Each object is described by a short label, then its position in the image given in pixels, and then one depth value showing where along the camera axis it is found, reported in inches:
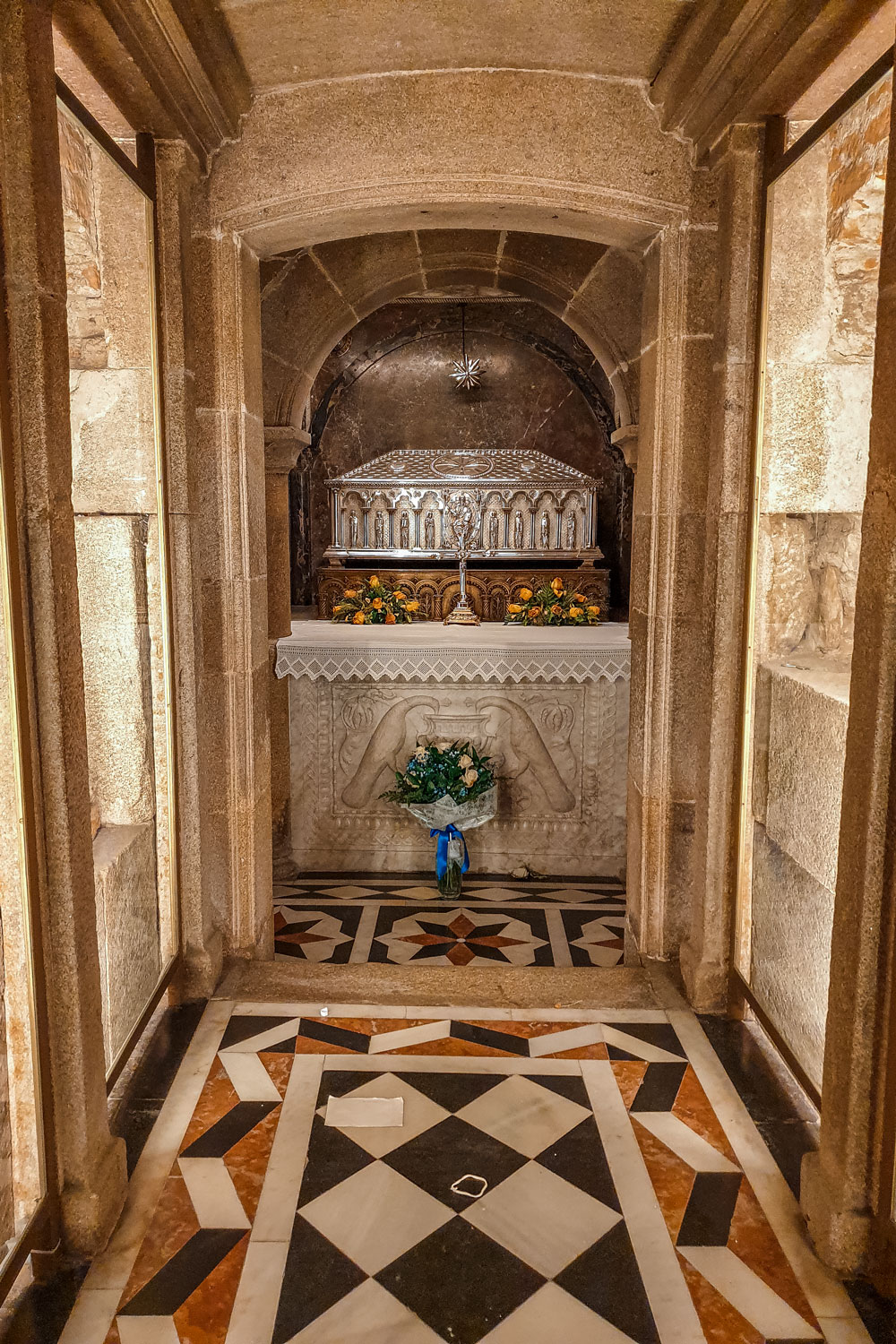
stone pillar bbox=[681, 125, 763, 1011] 103.9
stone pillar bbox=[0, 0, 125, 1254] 65.9
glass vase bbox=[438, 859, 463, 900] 191.9
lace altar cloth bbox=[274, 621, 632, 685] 196.1
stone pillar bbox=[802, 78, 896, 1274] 67.5
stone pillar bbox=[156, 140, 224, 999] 107.5
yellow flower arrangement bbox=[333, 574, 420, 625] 239.3
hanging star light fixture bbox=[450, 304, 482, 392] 319.0
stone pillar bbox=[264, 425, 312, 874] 203.9
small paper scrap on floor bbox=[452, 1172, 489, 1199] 81.1
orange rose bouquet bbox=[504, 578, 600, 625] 235.5
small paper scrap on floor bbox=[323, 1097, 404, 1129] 90.6
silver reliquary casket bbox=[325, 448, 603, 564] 307.4
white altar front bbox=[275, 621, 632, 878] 206.1
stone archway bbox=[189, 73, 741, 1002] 110.5
